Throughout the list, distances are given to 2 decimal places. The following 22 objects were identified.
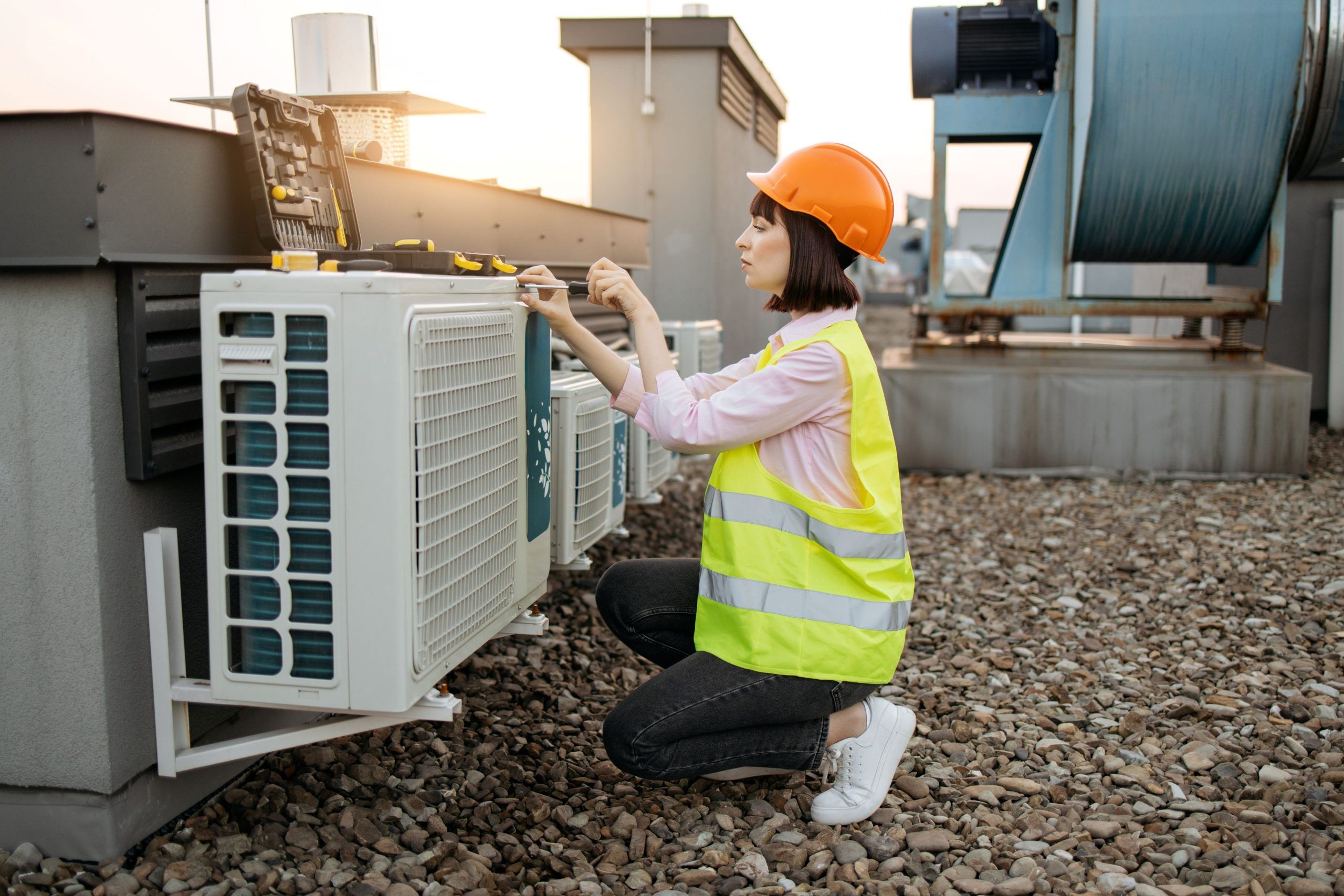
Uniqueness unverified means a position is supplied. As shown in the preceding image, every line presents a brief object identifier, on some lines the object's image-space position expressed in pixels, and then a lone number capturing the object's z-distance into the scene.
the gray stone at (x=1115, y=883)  2.16
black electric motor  6.75
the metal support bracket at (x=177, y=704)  2.04
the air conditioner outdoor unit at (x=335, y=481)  1.81
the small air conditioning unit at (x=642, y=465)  4.07
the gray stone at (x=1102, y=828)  2.39
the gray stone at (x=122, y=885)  2.01
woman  2.24
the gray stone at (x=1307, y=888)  2.12
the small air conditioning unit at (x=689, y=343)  5.00
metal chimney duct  3.94
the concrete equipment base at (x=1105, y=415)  6.28
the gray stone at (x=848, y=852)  2.26
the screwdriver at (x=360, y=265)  1.92
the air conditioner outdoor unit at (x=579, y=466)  3.01
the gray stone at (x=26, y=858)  2.07
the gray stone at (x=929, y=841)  2.32
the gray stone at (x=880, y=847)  2.29
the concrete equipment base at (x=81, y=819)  2.09
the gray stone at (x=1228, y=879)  2.17
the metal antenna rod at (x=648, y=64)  7.85
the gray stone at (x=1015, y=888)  2.15
